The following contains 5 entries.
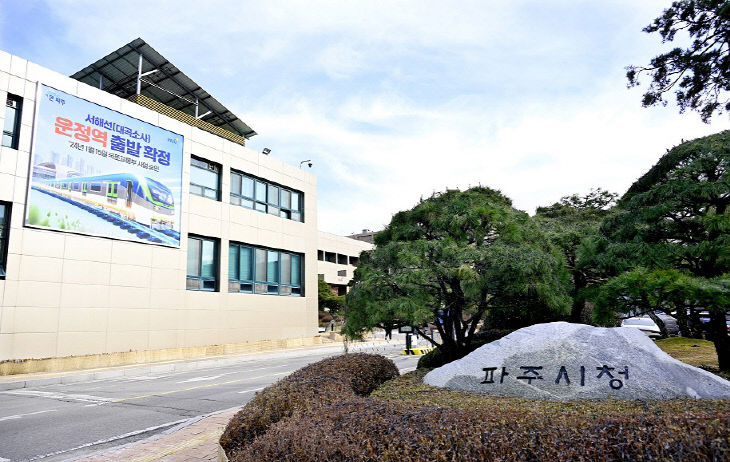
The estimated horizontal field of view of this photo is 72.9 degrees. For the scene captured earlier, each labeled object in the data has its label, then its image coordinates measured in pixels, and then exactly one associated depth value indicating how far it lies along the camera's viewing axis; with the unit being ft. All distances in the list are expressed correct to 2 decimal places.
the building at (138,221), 54.54
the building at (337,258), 161.17
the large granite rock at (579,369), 19.71
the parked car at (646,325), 67.15
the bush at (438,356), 33.38
